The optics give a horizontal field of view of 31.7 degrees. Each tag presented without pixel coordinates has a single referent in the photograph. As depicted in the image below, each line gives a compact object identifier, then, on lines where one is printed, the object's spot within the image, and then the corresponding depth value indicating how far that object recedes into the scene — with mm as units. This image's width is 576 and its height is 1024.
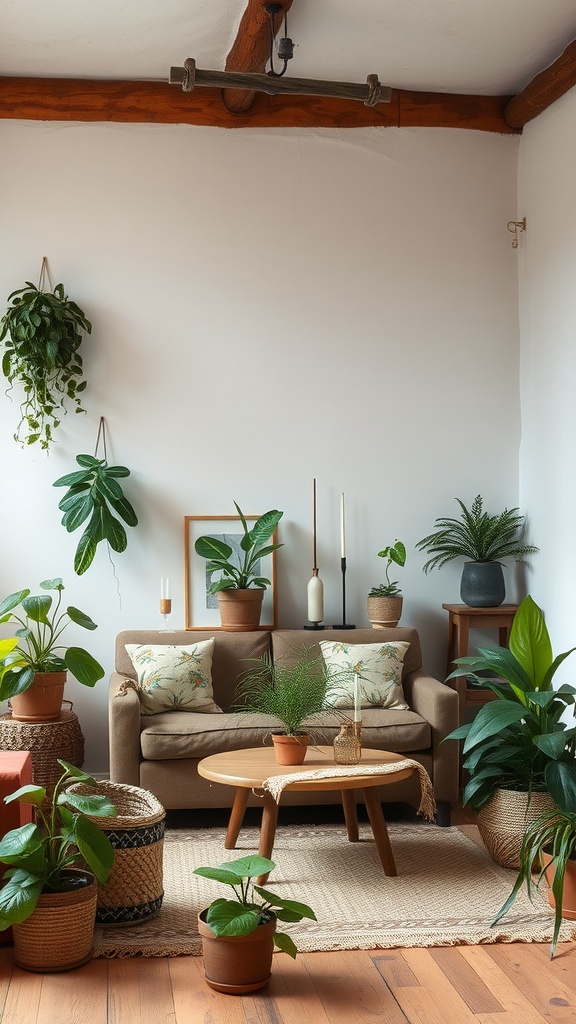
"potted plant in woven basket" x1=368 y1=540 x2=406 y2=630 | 5043
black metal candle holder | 5089
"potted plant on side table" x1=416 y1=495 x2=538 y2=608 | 5098
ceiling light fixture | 4039
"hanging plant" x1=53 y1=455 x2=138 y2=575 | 4875
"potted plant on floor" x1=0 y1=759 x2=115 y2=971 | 2932
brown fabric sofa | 4250
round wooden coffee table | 3568
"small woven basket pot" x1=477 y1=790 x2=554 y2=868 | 3715
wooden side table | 4969
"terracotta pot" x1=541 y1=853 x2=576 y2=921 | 3242
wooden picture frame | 5161
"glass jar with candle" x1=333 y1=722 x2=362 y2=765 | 3762
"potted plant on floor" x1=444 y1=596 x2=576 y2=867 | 3643
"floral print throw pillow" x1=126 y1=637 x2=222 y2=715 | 4559
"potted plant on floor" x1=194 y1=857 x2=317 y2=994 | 2797
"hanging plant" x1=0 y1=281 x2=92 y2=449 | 4824
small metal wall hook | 5395
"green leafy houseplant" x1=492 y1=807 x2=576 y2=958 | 3021
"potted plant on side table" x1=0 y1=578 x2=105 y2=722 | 4344
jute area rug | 3176
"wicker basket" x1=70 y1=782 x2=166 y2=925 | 3258
